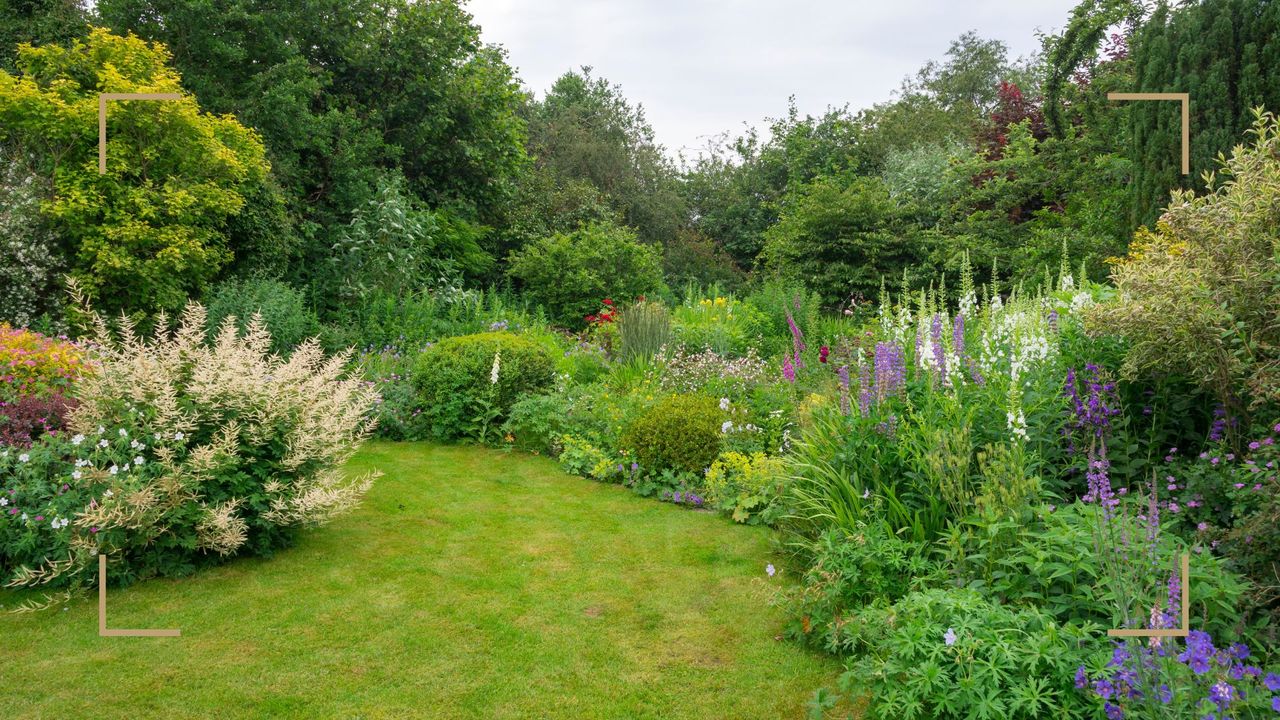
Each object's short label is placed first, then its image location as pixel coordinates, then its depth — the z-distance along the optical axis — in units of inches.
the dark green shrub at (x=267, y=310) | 353.7
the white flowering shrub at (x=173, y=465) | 145.7
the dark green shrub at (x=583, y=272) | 552.4
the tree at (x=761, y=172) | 748.0
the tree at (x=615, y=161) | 754.2
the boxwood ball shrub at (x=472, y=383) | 293.3
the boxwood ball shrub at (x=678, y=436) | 229.9
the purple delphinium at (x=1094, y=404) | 147.9
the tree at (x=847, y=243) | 474.0
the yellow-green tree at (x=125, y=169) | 336.2
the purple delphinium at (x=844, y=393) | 163.8
